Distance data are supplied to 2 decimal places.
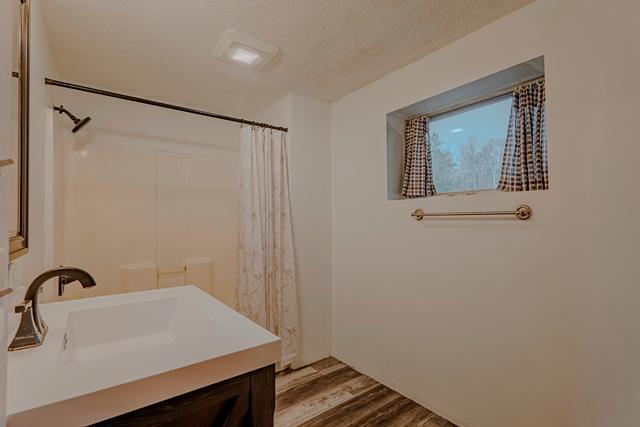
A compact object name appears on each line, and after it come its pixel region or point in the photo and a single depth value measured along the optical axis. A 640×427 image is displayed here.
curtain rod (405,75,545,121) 1.55
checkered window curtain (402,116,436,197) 2.04
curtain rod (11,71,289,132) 1.47
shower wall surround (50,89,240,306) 2.16
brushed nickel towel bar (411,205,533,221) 1.40
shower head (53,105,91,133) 1.83
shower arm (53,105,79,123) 1.82
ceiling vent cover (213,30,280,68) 1.65
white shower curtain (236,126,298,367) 2.20
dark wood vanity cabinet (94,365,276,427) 0.68
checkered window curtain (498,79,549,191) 1.48
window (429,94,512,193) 1.70
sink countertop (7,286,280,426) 0.59
